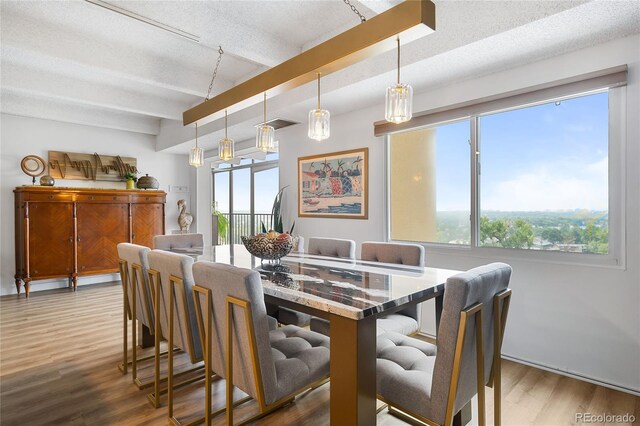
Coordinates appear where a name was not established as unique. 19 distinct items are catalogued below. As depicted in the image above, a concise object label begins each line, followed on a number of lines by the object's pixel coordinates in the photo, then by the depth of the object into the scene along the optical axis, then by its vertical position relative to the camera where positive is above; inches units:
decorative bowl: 90.7 -8.3
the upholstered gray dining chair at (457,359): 50.7 -23.5
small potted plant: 226.4 +22.2
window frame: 90.0 +2.5
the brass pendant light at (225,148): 111.3 +20.3
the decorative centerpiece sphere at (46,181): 193.3 +18.6
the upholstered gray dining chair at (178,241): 128.3 -10.4
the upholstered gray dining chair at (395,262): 83.1 -13.7
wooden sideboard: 185.8 -7.9
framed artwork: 151.2 +12.5
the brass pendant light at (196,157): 122.1 +19.6
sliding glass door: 226.2 +10.7
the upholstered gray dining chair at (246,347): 55.1 -22.7
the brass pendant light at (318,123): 84.0 +21.0
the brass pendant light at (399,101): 70.3 +21.9
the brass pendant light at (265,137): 100.5 +21.4
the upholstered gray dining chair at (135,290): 88.7 -19.8
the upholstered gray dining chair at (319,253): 97.3 -13.1
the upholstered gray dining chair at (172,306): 71.5 -19.7
